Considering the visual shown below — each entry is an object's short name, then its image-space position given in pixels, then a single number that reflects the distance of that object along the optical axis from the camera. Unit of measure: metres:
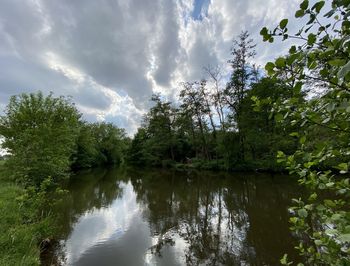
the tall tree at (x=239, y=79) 20.70
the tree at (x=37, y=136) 8.15
